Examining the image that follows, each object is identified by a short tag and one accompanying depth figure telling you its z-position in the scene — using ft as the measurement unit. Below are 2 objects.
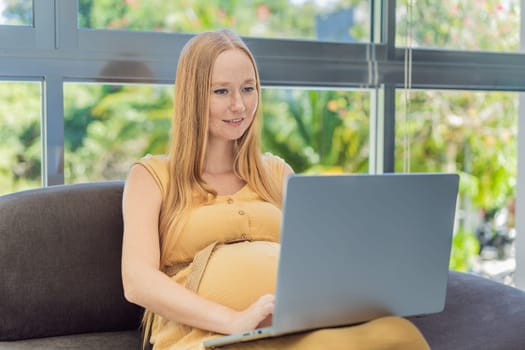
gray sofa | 8.58
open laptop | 7.07
